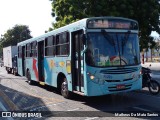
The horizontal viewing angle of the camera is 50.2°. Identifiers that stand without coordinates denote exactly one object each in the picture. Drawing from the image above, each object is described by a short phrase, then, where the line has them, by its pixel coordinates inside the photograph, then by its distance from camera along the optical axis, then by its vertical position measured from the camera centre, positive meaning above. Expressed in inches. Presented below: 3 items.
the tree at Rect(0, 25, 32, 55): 2157.9 +297.8
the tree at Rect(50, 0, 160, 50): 601.0 +172.0
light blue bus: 225.3 +2.1
